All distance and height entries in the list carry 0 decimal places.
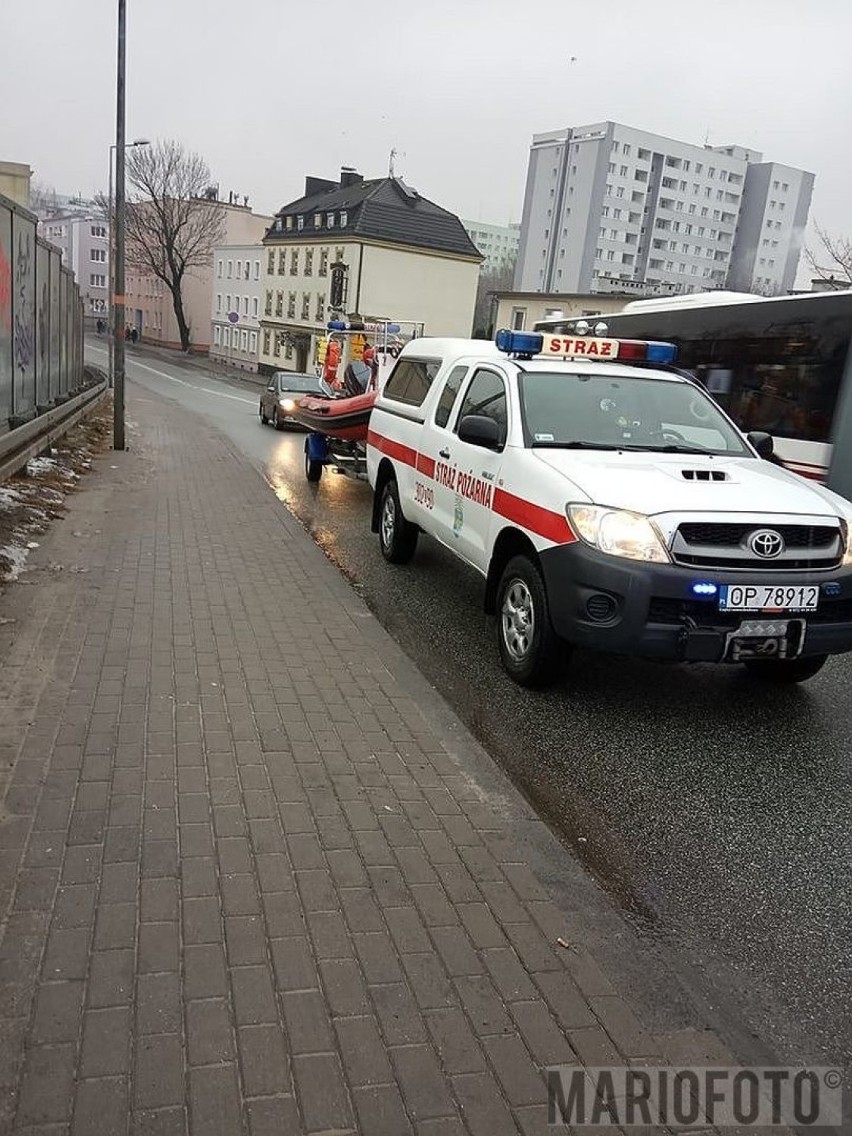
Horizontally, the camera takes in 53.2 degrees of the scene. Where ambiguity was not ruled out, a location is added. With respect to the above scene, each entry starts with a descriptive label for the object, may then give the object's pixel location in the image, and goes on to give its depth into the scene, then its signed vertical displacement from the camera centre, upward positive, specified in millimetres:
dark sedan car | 23075 -1320
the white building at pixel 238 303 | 61719 +2710
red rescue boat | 11789 -895
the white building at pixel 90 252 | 95438 +7794
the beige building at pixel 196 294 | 73062 +3491
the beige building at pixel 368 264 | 48781 +5288
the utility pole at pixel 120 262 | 14234 +1151
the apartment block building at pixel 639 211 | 88812 +18480
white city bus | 10117 +409
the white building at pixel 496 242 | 130125 +18924
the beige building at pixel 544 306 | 37469 +3192
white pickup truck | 4488 -737
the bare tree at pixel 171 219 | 61000 +8337
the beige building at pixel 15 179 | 25391 +3966
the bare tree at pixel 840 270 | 33719 +5683
